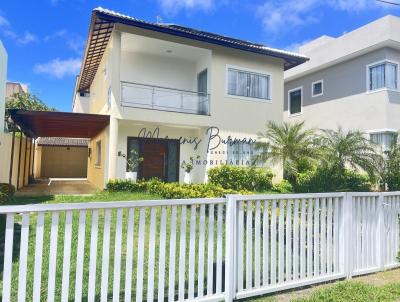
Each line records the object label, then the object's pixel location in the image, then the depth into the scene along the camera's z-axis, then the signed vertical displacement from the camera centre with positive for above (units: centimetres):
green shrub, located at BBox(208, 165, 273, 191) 1638 -54
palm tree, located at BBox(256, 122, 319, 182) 1334 +78
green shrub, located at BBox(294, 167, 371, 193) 1391 -58
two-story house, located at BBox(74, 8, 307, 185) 1586 +373
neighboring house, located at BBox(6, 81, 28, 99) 4411 +1012
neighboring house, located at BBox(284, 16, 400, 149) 1798 +550
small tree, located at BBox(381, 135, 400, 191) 1301 -1
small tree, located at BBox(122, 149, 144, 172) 1675 +23
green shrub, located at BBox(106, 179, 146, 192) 1446 -96
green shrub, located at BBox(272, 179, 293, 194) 1698 -104
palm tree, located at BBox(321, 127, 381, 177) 1309 +65
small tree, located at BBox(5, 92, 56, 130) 3605 +703
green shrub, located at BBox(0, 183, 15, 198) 993 -89
